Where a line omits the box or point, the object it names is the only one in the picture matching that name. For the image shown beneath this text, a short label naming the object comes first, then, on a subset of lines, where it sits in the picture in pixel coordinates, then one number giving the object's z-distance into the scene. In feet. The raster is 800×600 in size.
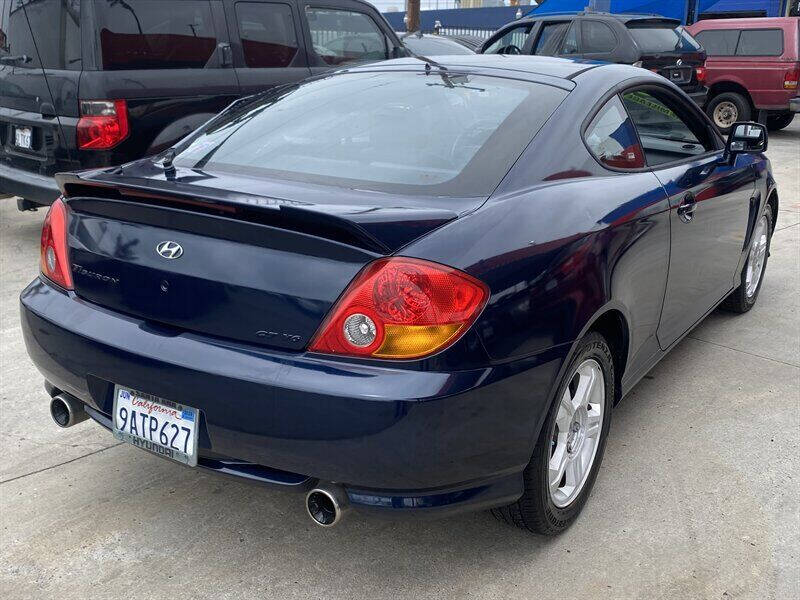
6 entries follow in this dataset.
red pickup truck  45.91
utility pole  80.62
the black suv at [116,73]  18.10
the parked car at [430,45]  35.14
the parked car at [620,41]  38.27
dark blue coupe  7.24
